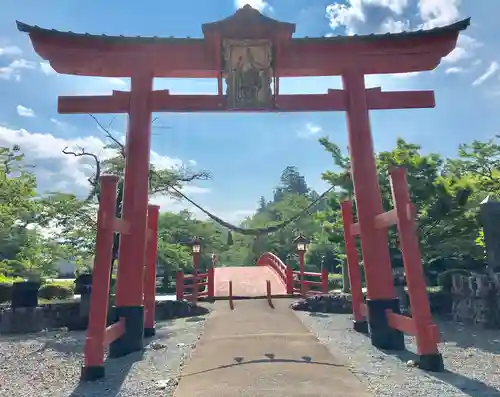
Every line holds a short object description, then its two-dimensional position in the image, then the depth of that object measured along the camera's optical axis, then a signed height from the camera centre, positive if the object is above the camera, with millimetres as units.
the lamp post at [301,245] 16538 +1872
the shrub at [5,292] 13398 +105
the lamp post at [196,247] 15828 +1788
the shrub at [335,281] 25938 +496
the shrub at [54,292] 15219 +81
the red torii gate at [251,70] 6516 +3979
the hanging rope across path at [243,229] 7891 +1312
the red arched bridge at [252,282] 14055 +341
